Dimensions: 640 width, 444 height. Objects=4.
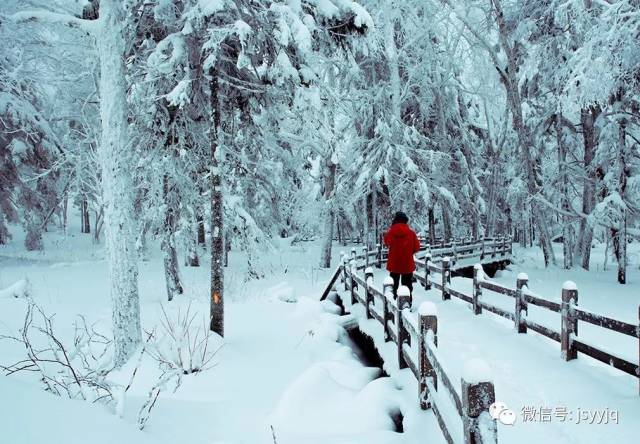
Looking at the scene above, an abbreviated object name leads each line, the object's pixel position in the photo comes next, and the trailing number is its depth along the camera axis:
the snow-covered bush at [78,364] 4.41
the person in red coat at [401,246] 9.27
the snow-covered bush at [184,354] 6.19
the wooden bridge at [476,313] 2.93
